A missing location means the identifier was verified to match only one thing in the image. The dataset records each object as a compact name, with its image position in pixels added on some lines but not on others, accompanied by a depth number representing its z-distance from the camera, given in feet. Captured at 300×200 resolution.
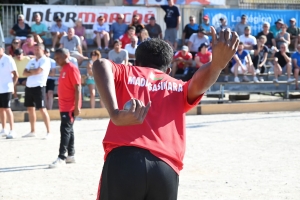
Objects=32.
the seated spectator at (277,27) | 68.72
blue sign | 68.33
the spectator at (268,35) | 67.21
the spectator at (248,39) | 64.54
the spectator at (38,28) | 62.28
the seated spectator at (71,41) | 59.98
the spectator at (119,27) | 63.72
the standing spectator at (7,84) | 38.34
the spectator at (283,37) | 67.21
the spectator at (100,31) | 63.36
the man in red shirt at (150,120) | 11.25
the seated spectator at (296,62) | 60.90
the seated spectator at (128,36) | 59.98
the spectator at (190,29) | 65.53
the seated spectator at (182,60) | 59.33
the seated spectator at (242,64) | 60.39
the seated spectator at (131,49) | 59.36
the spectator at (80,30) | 63.10
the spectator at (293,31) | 69.46
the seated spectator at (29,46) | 56.65
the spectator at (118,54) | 55.11
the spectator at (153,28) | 64.28
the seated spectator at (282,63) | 61.36
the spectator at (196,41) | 63.26
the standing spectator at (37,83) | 37.45
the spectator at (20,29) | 61.57
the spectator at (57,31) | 62.54
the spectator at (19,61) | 53.16
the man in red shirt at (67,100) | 29.12
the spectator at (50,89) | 51.65
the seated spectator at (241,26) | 66.90
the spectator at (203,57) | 58.49
